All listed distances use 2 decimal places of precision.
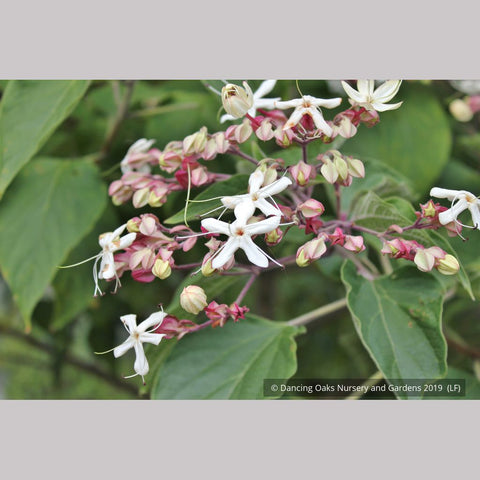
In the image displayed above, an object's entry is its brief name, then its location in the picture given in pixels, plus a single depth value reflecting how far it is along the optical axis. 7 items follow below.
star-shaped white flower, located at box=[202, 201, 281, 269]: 0.51
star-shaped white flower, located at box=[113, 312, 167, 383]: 0.57
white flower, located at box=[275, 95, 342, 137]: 0.54
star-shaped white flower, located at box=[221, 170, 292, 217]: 0.52
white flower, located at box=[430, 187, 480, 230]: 0.54
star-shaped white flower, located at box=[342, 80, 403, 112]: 0.56
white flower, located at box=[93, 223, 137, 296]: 0.56
